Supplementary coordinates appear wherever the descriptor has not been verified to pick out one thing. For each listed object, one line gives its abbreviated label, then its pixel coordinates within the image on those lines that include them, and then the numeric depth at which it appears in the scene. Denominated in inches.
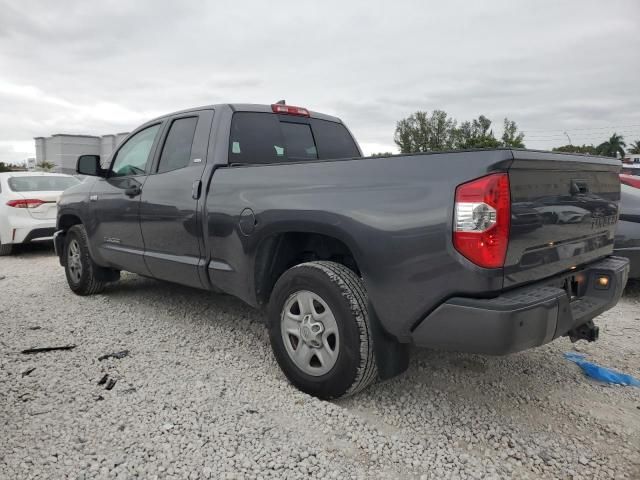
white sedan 320.2
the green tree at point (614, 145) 3337.1
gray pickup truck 85.5
